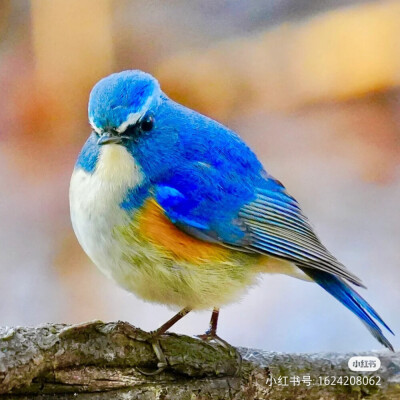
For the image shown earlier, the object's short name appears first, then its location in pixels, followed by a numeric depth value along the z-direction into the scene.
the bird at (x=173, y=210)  2.59
